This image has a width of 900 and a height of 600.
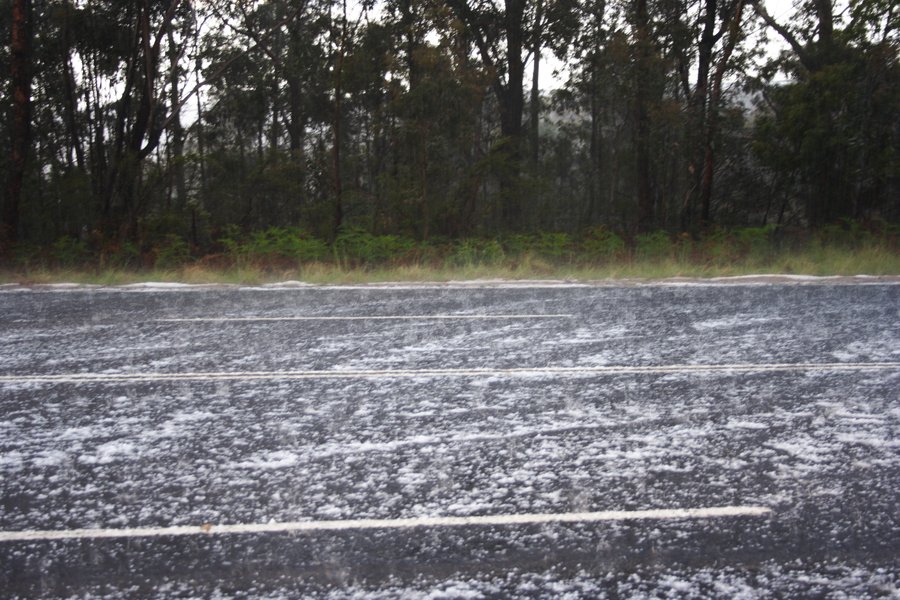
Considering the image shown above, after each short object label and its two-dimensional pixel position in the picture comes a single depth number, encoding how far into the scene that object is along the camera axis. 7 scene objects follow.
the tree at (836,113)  20.94
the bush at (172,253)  16.06
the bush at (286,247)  16.31
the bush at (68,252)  16.02
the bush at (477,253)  15.88
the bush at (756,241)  16.72
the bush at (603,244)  17.20
